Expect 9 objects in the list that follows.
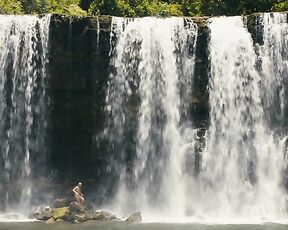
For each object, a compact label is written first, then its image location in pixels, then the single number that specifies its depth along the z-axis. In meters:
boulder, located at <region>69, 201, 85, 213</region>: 27.11
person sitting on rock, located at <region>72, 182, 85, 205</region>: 27.41
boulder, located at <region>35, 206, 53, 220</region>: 27.06
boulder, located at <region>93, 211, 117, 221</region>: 26.97
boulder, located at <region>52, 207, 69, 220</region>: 26.67
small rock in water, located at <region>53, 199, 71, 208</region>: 28.78
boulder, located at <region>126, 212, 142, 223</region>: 26.48
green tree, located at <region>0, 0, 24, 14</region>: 38.47
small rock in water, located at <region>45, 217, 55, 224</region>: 26.11
